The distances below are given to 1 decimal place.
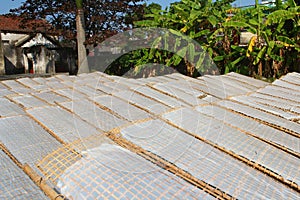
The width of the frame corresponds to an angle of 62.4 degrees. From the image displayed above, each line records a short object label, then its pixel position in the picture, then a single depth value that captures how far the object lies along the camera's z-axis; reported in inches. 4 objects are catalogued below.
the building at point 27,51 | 665.0
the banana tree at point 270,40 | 288.0
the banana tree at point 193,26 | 334.0
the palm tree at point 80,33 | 443.2
